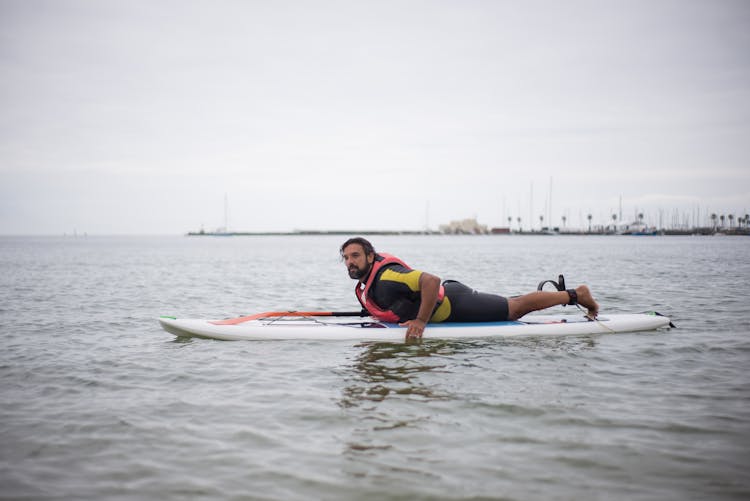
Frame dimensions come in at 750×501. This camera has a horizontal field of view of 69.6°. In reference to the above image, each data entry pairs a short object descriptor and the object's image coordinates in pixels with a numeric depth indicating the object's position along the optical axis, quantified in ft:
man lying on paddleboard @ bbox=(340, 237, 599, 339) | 24.03
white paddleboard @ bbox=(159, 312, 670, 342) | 25.59
